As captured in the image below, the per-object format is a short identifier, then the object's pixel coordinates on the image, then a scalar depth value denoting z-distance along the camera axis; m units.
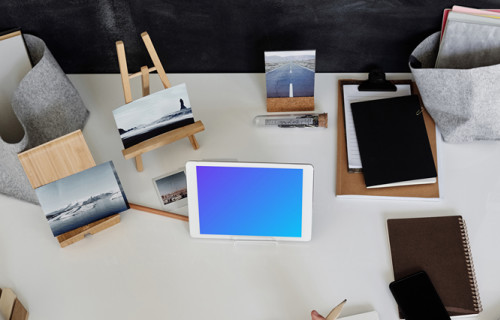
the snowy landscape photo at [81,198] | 1.14
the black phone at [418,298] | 1.04
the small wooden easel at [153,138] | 1.20
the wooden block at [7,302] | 1.03
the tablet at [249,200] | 1.12
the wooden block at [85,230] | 1.18
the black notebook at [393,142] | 1.24
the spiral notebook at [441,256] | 1.06
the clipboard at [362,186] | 1.22
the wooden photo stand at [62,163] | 1.13
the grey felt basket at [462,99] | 1.19
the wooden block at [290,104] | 1.38
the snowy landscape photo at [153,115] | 1.21
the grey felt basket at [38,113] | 1.21
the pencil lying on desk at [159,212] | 1.22
